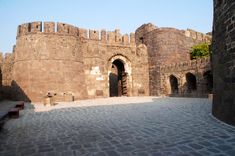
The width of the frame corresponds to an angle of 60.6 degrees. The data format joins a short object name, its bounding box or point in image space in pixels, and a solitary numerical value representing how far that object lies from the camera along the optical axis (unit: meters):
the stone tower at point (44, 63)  14.39
